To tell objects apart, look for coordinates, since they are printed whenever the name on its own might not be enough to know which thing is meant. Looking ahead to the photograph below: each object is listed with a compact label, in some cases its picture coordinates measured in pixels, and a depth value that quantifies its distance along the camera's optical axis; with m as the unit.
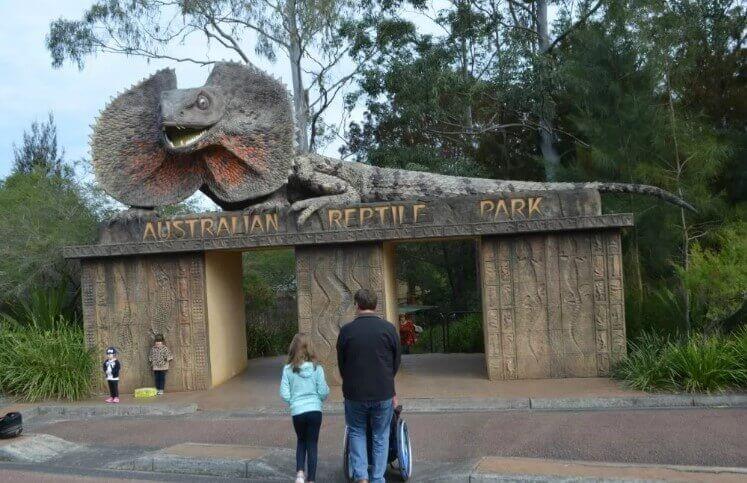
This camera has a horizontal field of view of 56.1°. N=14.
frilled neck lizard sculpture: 9.85
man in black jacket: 4.69
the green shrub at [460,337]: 14.27
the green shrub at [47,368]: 9.48
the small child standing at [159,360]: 9.60
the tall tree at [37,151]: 34.94
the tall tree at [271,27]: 20.70
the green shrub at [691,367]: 7.88
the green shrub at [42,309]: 11.13
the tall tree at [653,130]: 10.91
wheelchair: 5.06
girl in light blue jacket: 4.95
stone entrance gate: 9.04
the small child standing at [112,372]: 9.27
